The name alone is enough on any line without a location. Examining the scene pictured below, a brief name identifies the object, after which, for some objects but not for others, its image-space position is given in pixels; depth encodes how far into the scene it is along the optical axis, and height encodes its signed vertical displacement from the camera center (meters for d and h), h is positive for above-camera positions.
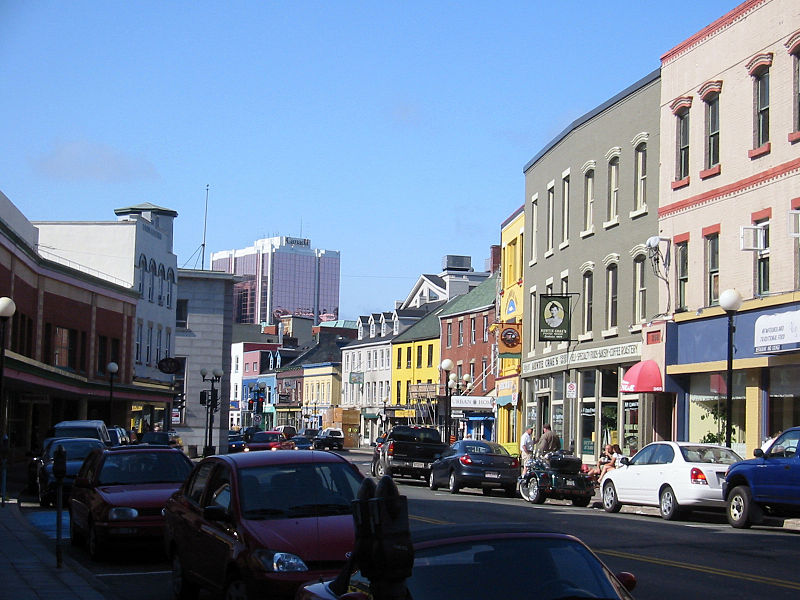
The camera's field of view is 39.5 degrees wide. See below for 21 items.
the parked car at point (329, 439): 76.00 -3.13
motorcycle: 27.12 -1.94
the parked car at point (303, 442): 66.19 -2.95
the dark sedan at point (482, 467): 31.27 -1.93
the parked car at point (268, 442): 46.56 -2.21
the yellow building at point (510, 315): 49.47 +3.85
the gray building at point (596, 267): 34.72 +4.64
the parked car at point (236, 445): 58.25 -2.85
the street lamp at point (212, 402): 41.97 -0.46
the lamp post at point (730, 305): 23.28 +2.10
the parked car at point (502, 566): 6.16 -0.95
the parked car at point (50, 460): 24.22 -1.61
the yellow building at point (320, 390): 107.00 +0.41
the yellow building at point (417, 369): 77.19 +2.10
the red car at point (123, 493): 14.94 -1.46
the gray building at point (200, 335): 75.94 +3.82
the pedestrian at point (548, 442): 32.19 -1.20
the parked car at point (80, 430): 29.55 -1.13
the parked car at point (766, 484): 18.86 -1.36
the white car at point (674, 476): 21.80 -1.47
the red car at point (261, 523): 9.50 -1.21
